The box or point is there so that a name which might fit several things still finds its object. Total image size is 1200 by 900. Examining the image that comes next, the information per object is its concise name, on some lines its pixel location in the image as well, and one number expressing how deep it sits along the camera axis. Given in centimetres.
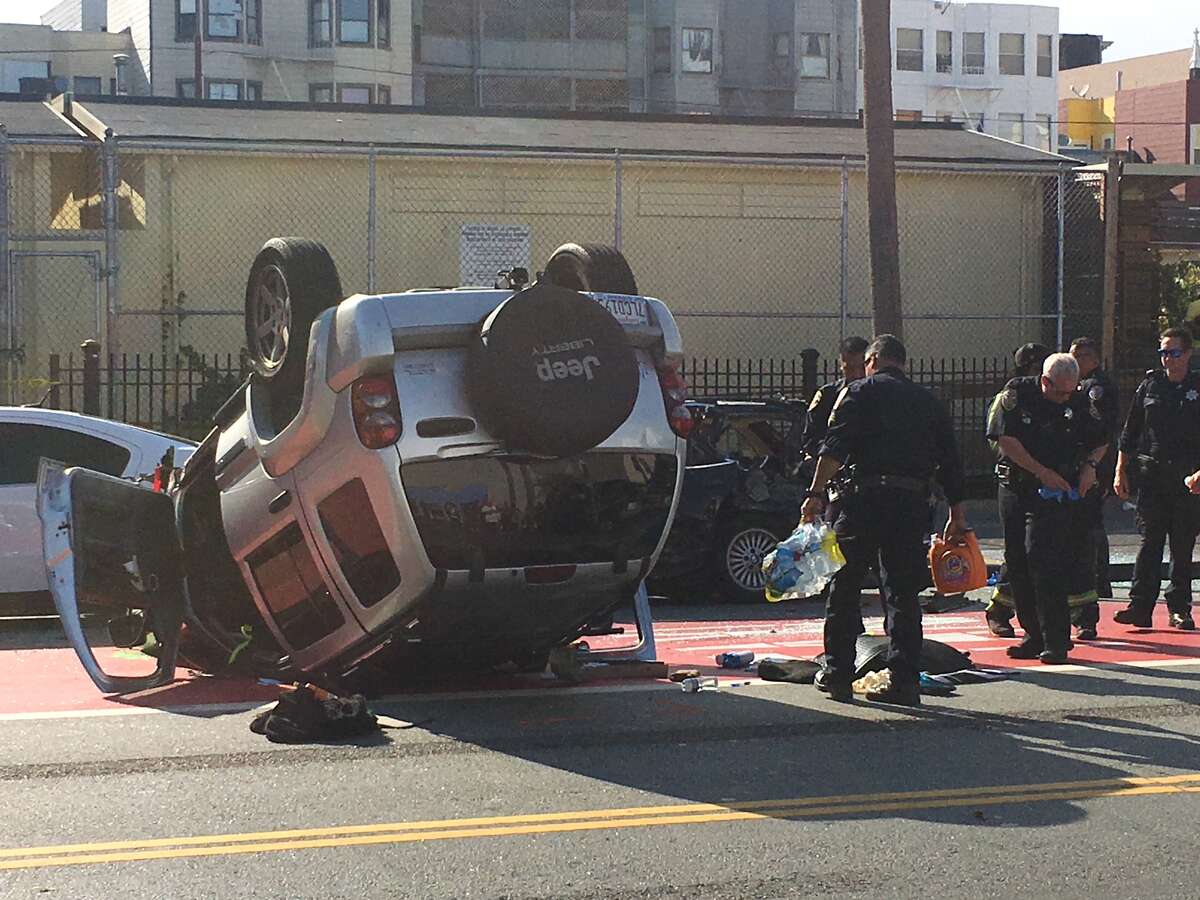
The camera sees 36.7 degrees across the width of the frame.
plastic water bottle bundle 907
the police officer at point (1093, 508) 1092
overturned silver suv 769
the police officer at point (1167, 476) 1177
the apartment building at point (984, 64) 7806
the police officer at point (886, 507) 884
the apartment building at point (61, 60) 5869
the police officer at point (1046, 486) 1022
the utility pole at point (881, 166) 1702
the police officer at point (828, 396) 1064
